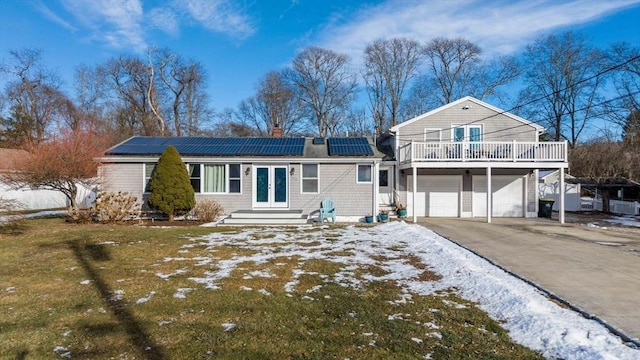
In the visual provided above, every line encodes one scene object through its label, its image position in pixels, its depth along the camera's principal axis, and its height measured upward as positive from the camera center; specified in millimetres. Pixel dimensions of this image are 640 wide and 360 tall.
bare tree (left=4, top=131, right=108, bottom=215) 13297 +691
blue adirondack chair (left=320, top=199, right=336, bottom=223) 14875 -1114
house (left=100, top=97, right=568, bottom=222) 15148 +750
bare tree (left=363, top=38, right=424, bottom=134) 37094 +11804
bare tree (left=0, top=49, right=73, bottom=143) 29938 +6754
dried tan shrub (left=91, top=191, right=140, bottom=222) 13812 -955
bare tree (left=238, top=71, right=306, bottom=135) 39406 +8477
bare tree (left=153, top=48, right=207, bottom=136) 37469 +10060
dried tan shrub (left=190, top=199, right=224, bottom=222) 14641 -1137
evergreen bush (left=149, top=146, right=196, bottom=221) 13859 -118
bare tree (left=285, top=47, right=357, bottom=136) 38312 +10330
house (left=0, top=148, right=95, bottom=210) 21578 -931
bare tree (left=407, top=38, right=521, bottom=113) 36219 +10586
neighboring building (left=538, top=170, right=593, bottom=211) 23109 -592
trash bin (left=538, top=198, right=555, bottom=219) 17234 -1147
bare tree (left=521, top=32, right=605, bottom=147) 31234 +8871
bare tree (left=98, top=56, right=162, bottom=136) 36125 +9266
